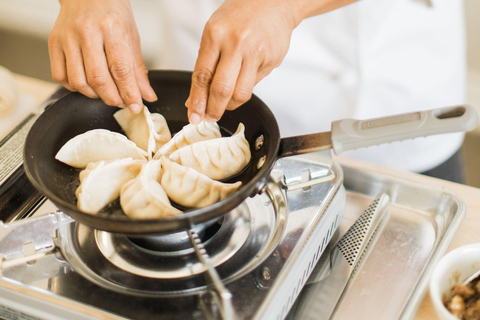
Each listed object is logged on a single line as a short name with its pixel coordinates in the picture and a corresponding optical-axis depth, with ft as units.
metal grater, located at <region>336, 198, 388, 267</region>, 2.95
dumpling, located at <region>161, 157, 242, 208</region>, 2.74
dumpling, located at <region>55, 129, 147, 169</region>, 3.06
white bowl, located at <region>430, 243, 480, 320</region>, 2.40
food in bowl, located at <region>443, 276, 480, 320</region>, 2.29
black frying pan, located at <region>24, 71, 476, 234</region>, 2.29
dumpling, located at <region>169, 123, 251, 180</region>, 3.04
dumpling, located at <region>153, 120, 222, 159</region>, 3.18
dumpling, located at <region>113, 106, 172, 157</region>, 3.27
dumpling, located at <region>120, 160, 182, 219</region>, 2.59
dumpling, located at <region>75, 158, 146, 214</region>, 2.66
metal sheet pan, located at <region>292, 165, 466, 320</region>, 2.72
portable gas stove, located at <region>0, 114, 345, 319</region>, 2.45
